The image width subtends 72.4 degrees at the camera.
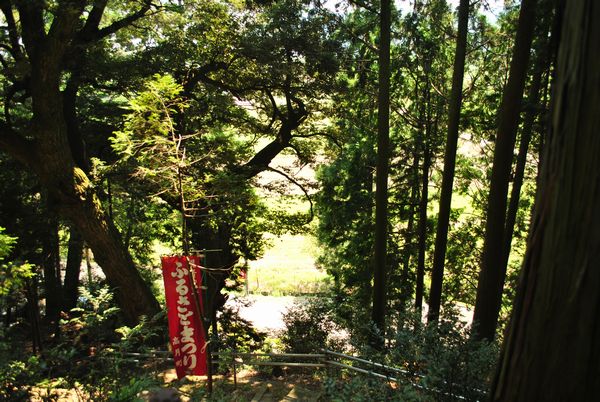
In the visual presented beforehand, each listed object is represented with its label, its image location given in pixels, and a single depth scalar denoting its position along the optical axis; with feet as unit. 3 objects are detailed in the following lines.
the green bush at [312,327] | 34.04
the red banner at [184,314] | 19.81
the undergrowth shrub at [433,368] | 10.18
